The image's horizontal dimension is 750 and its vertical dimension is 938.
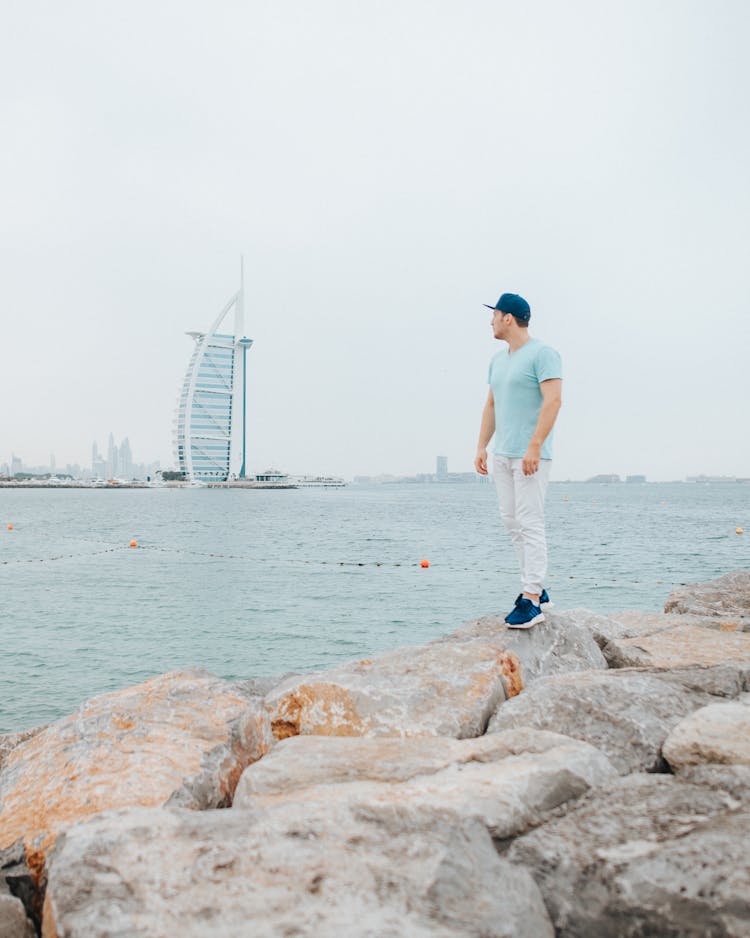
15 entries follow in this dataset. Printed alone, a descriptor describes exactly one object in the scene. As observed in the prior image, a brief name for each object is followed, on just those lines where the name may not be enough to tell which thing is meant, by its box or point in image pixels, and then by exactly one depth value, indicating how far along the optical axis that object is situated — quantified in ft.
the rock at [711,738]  9.52
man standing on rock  15.78
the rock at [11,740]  16.55
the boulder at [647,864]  6.35
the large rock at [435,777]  8.19
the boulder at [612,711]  10.83
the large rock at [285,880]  6.35
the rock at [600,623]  20.27
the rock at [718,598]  26.43
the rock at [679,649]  16.85
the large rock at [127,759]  10.61
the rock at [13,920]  8.71
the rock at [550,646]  15.83
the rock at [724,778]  8.30
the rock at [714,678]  13.04
